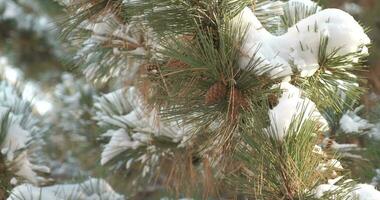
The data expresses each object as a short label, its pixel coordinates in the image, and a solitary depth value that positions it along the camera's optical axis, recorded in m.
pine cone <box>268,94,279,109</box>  1.90
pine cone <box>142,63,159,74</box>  2.07
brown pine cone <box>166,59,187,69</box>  1.96
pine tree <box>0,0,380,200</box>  1.82
